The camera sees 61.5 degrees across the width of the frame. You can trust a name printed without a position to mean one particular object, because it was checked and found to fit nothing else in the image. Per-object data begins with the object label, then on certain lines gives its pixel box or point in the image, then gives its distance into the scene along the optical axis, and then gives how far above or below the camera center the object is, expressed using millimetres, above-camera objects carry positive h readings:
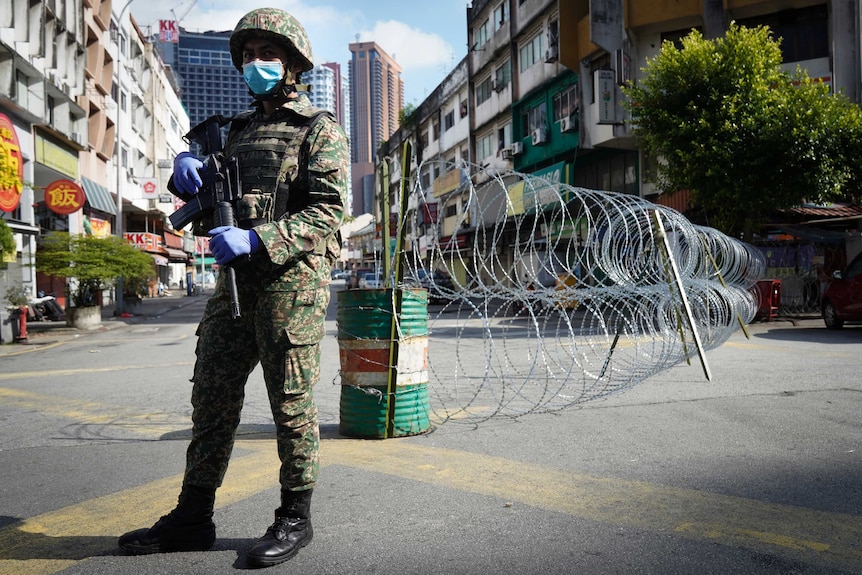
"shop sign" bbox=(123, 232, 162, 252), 38072 +2668
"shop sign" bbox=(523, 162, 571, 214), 26750 +4096
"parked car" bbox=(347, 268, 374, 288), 42688 +511
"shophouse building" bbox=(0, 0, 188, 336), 21312 +6686
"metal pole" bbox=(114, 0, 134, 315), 25047 +2241
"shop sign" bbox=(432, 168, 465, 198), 40969 +5841
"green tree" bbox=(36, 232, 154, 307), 18906 +796
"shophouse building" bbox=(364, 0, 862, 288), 19422 +7184
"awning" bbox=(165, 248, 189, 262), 45981 +2219
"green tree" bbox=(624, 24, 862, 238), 15391 +3238
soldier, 2941 -110
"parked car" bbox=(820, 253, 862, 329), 13242 -397
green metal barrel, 5133 -572
